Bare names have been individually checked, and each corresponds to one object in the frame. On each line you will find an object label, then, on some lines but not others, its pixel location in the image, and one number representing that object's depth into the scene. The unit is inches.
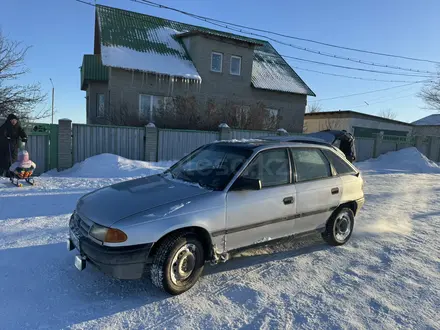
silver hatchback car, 123.7
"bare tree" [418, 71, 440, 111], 1311.5
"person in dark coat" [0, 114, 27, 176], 323.0
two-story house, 652.1
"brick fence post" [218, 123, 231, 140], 534.3
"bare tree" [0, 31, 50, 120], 490.9
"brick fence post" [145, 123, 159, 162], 467.2
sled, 304.3
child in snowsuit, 303.4
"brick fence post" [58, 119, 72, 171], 397.1
